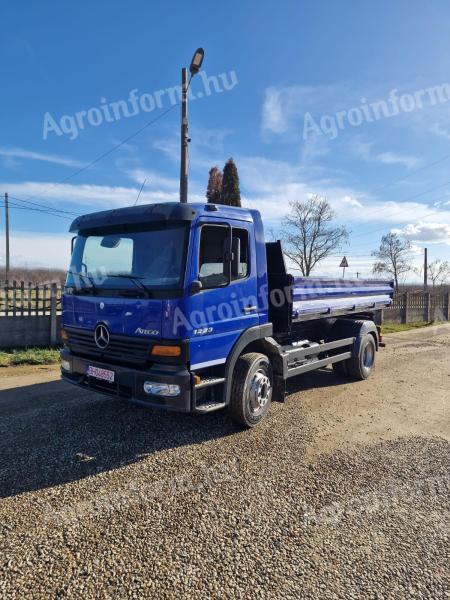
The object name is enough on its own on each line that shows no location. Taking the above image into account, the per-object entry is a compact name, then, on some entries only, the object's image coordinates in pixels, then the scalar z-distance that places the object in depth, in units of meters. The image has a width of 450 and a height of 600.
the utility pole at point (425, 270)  38.06
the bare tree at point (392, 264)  42.22
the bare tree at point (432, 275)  46.03
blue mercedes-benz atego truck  3.61
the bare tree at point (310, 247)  26.92
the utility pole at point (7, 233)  29.78
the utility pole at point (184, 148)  9.67
